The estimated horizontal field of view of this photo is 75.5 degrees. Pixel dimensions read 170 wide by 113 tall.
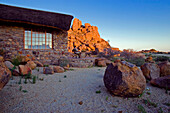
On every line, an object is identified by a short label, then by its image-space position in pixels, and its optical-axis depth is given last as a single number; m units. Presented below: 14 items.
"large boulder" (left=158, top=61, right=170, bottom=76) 4.48
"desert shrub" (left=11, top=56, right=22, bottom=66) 7.04
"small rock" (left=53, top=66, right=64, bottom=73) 6.01
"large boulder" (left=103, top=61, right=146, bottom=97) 2.76
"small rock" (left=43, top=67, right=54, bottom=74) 5.55
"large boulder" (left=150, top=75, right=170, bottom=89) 3.45
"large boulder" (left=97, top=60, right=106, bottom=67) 8.93
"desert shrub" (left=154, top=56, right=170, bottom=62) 13.82
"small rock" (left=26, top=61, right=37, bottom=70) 6.44
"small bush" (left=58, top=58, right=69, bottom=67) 8.03
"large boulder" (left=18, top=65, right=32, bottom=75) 4.75
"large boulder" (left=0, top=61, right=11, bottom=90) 1.81
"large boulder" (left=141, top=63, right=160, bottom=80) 4.46
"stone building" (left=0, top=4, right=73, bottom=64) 7.61
